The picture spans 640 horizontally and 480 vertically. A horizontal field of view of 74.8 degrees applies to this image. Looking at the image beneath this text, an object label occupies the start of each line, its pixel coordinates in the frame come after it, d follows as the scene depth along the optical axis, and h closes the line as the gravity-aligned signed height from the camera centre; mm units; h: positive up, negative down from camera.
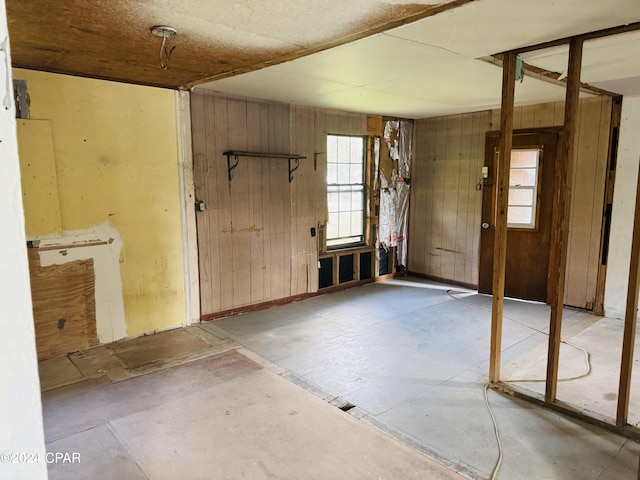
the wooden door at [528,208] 4793 -320
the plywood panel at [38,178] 3125 +28
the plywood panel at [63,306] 3295 -1006
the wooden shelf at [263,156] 4266 +265
